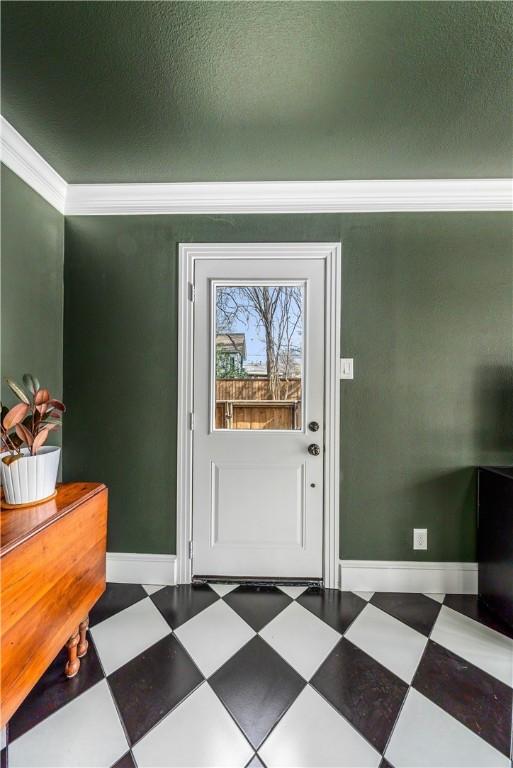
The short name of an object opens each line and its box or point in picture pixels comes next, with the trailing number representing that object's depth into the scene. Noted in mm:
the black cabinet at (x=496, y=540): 1668
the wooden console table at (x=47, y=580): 944
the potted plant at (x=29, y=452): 1201
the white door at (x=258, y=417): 1971
